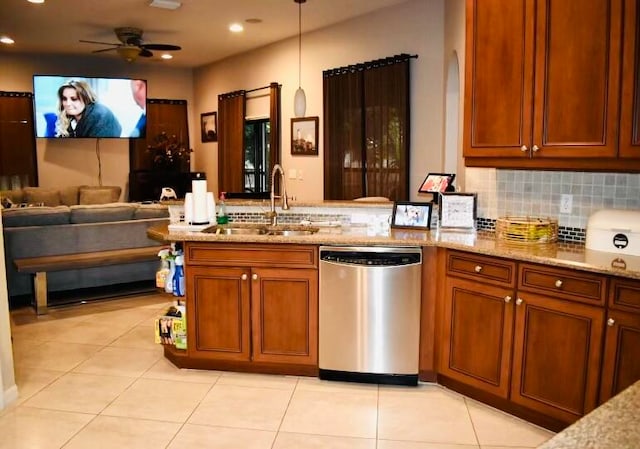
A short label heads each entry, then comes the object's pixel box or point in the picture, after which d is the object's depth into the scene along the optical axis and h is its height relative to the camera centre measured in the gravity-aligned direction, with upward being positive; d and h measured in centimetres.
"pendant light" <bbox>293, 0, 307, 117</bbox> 569 +72
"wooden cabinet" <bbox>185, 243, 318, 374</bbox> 341 -83
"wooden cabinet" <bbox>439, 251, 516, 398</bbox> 292 -83
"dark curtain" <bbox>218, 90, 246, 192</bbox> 836 +48
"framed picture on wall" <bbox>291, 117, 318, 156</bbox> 693 +46
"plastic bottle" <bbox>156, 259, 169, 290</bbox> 371 -70
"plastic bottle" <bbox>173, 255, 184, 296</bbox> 358 -68
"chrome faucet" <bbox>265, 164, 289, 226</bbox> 388 -24
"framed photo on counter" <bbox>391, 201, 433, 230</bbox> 358 -28
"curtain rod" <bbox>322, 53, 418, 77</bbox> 553 +115
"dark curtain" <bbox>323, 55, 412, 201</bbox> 564 +46
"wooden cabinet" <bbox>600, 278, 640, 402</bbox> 239 -73
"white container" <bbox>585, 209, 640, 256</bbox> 265 -29
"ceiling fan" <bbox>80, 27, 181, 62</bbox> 650 +151
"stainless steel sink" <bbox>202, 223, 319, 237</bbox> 371 -40
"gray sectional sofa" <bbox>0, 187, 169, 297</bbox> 506 -62
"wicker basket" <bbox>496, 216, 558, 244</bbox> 312 -33
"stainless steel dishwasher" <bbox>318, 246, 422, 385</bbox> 324 -84
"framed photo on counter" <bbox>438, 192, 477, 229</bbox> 351 -24
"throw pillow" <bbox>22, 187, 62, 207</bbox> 810 -37
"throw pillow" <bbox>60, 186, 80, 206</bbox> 849 -38
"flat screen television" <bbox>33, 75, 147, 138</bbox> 795 +96
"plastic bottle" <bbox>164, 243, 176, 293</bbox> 364 -65
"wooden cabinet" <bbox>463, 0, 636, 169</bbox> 265 +47
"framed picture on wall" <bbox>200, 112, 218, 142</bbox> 930 +78
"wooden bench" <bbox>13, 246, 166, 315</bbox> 489 -84
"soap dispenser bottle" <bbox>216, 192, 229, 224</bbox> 398 -30
